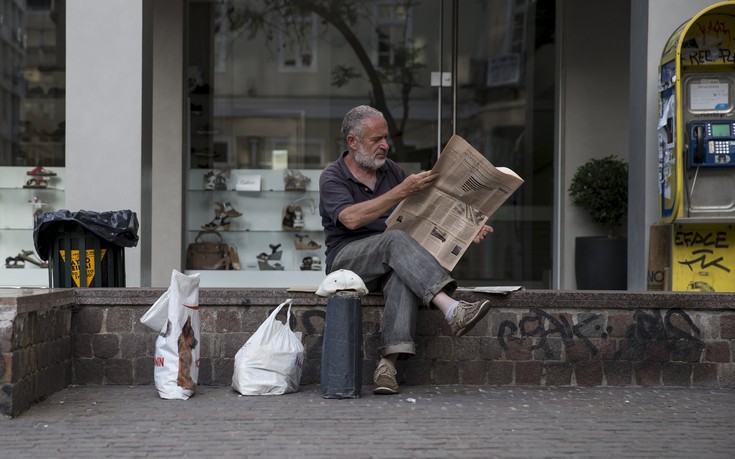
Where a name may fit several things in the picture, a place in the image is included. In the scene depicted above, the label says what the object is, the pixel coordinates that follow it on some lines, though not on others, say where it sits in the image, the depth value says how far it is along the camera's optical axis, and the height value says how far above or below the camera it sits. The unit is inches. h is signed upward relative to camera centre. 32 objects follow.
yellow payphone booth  270.7 +20.1
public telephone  271.3 +21.4
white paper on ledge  231.5 -16.4
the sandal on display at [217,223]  411.5 -2.2
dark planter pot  378.9 -16.7
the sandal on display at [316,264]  412.5 -19.0
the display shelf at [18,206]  394.9 +4.2
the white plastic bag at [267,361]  217.2 -31.6
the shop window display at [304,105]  412.5 +47.7
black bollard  213.0 -28.0
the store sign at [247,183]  411.8 +14.6
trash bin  242.1 -6.8
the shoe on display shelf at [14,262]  390.3 -18.1
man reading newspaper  213.9 -5.8
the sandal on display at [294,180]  412.2 +15.9
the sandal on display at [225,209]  411.8 +3.7
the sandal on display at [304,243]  414.3 -10.3
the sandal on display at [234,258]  411.8 -16.7
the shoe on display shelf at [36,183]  395.9 +13.4
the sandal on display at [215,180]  411.5 +15.7
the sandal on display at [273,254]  414.0 -15.0
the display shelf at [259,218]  411.2 +0.1
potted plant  380.5 +0.7
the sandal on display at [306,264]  412.8 -19.0
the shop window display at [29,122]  395.2 +38.1
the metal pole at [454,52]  411.5 +69.7
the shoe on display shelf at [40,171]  397.1 +18.2
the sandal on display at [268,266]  413.4 -20.0
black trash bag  240.4 -2.3
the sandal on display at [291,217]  413.1 +0.5
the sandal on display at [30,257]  389.7 -16.1
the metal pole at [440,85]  411.8 +55.9
